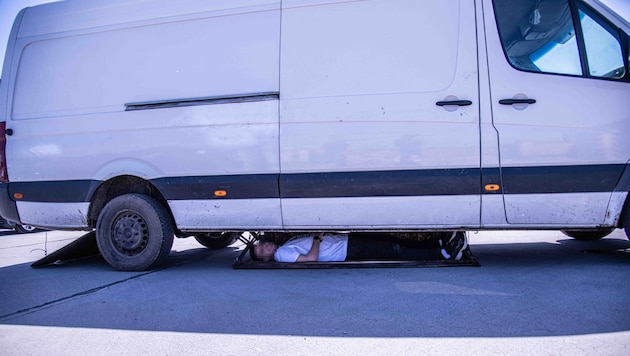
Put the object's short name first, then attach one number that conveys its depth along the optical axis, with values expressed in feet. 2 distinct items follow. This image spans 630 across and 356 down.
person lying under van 12.26
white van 10.45
